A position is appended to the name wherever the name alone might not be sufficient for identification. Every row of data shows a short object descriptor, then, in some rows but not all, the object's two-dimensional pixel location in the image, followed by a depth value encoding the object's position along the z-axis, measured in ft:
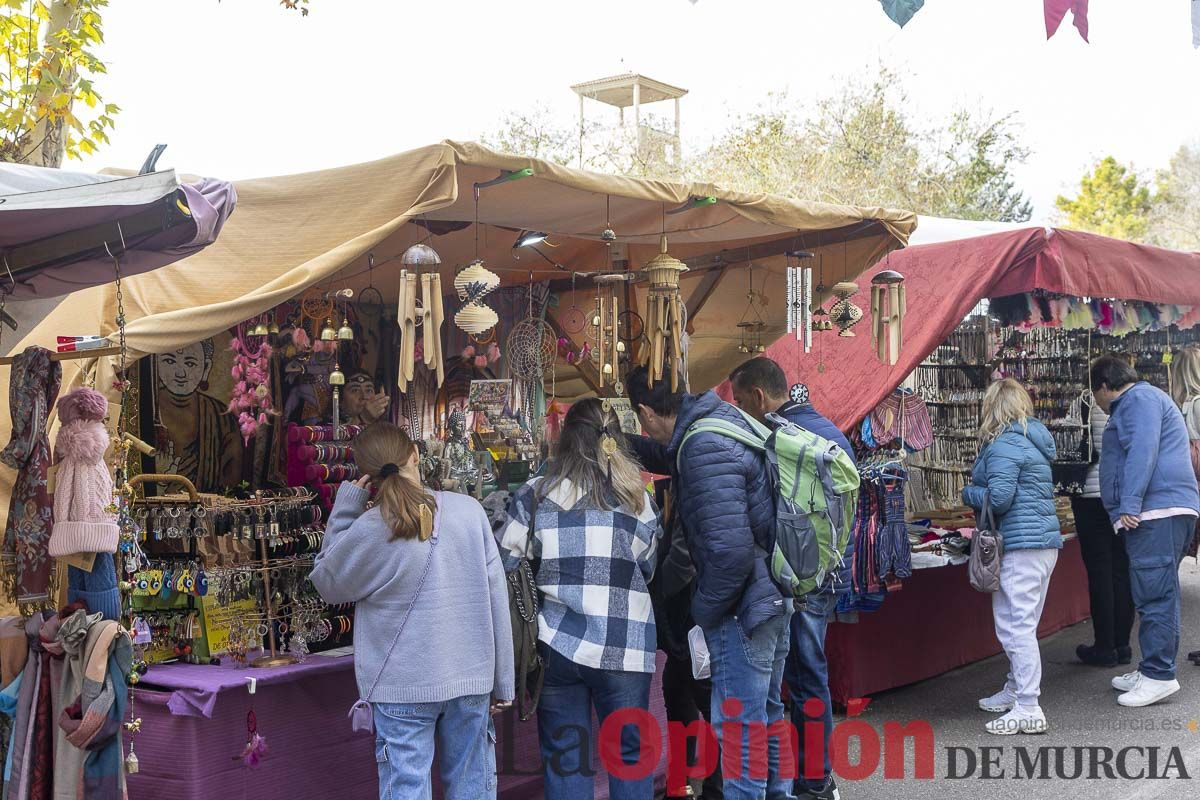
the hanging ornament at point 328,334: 15.24
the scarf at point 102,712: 10.23
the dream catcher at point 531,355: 19.34
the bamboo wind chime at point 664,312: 15.75
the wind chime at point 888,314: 18.06
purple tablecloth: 11.70
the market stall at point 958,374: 19.11
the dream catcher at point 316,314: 15.62
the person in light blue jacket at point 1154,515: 18.72
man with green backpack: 14.17
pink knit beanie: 10.74
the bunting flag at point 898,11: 14.48
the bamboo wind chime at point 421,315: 12.16
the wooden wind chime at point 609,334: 16.74
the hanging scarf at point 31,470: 10.96
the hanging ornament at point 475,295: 14.11
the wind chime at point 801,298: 17.95
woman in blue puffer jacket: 17.49
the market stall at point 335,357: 11.84
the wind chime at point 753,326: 19.97
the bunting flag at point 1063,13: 14.49
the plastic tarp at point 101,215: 8.98
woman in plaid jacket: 11.76
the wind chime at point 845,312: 19.12
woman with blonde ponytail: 10.66
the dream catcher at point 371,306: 18.16
